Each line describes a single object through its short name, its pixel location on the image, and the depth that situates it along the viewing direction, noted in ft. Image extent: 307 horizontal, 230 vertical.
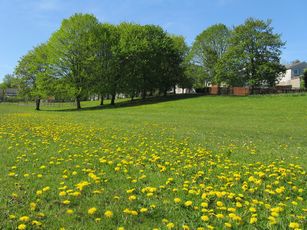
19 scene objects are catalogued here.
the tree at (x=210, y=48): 266.36
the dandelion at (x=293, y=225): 13.21
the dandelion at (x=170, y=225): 13.28
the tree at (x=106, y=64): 190.39
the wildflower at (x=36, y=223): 13.37
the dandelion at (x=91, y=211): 14.52
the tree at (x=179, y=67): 236.18
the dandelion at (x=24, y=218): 13.47
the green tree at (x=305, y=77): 235.73
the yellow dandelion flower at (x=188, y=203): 15.96
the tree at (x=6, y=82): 540.93
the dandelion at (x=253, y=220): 13.82
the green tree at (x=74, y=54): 183.42
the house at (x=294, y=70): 349.06
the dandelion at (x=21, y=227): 12.62
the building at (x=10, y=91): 505.66
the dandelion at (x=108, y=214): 14.33
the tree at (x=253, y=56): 210.79
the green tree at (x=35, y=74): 183.21
